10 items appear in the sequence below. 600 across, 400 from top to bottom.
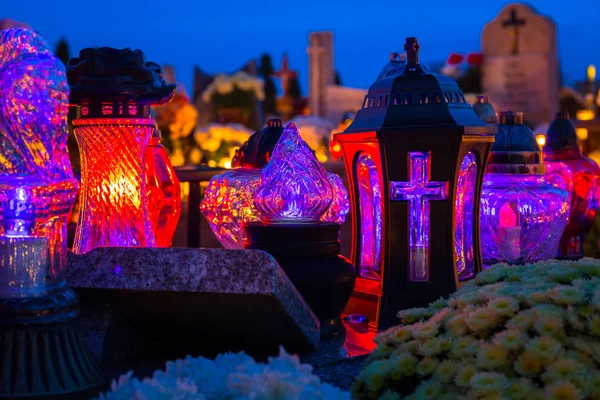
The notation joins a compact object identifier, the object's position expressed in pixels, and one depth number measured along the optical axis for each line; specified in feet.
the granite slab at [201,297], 6.13
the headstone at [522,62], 44.80
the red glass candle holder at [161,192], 9.84
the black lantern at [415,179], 8.75
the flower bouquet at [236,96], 47.93
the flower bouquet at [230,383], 4.55
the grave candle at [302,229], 7.72
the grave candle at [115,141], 8.30
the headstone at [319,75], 59.82
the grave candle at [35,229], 5.66
